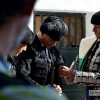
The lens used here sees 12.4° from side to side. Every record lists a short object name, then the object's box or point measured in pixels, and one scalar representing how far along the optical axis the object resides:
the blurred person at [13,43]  1.04
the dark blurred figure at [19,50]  4.27
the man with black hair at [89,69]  5.16
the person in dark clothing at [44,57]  4.57
